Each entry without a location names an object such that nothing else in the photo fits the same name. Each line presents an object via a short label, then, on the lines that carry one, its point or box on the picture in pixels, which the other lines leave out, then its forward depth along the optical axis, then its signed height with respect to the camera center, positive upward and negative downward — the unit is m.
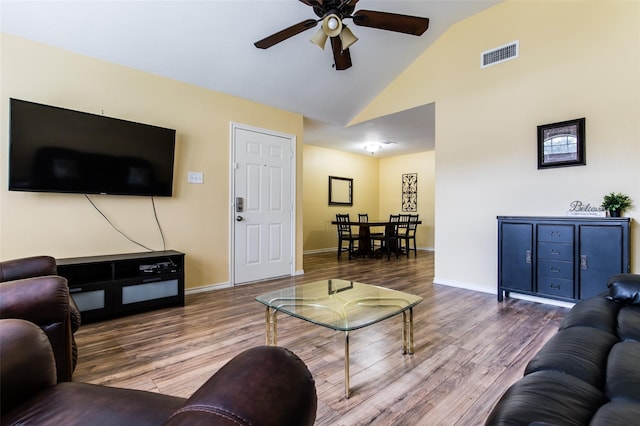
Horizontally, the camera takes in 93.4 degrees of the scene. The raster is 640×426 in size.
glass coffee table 1.72 -0.61
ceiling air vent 3.41 +1.88
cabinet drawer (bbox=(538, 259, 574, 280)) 2.83 -0.51
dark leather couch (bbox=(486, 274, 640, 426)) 0.72 -0.49
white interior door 4.09 +0.14
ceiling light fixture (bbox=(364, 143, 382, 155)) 6.70 +1.54
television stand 2.63 -0.63
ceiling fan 2.23 +1.52
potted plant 2.71 +0.11
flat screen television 2.53 +0.57
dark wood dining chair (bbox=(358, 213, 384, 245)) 7.77 -0.06
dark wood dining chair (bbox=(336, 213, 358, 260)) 6.38 -0.45
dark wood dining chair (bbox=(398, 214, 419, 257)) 6.52 -0.42
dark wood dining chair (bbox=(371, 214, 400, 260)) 6.15 -0.50
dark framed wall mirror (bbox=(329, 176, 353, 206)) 7.54 +0.60
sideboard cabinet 2.62 -0.37
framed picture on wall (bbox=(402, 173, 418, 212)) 7.88 +0.61
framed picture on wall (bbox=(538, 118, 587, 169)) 2.98 +0.73
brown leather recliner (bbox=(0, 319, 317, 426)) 0.50 -0.36
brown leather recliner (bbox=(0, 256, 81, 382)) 1.16 -0.38
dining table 6.45 -0.58
